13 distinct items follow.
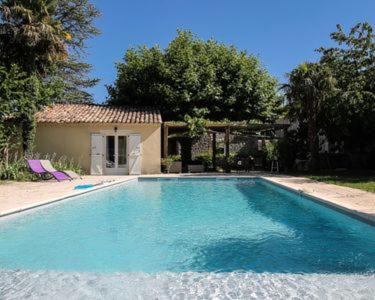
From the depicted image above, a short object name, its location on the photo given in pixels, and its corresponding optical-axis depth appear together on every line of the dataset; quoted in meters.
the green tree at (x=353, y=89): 19.33
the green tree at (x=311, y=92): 20.58
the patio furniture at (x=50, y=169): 18.13
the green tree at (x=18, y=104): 18.80
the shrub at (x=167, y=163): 23.25
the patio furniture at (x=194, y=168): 23.48
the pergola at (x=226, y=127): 23.61
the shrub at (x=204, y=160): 24.75
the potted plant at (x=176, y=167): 23.46
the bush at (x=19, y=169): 18.03
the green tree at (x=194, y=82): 26.00
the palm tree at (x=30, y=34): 19.33
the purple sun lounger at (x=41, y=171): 17.55
